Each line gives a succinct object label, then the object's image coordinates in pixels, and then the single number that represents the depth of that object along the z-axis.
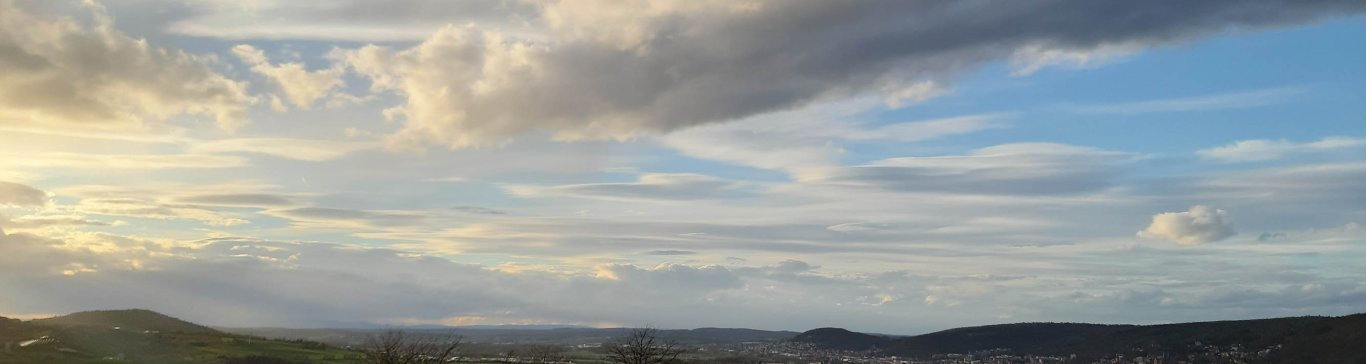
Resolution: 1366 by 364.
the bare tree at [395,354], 102.81
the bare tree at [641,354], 133.38
